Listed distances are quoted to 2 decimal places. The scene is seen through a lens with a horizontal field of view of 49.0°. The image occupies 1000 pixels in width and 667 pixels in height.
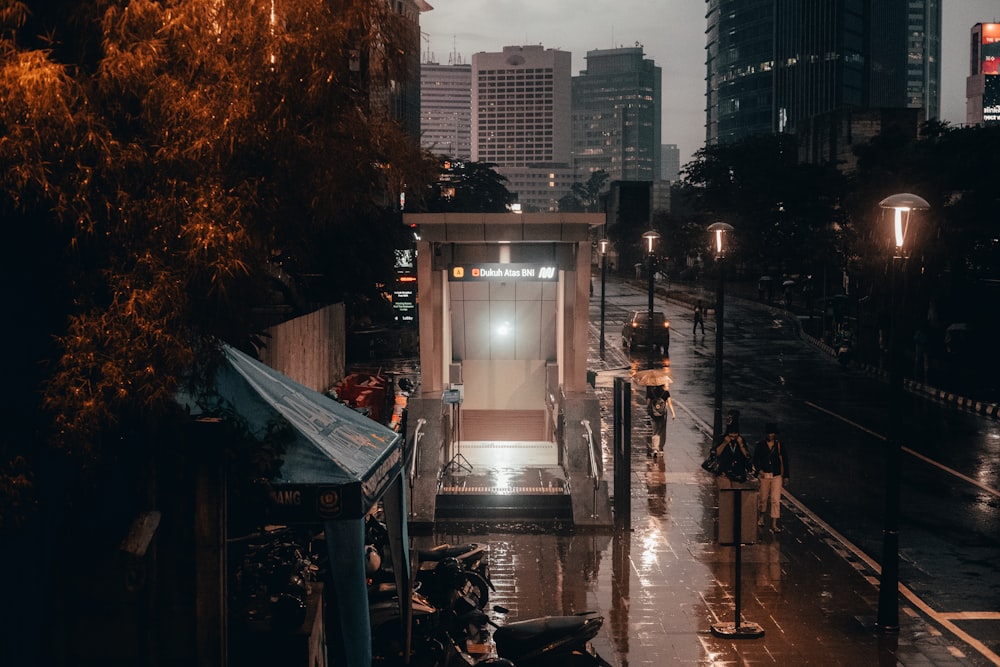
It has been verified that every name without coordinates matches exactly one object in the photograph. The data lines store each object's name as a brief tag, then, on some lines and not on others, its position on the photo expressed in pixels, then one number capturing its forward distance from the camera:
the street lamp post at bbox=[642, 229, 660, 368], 39.17
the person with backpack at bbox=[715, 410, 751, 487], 16.78
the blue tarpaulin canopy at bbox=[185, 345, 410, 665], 7.56
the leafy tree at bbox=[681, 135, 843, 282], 78.94
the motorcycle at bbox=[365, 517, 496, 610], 11.37
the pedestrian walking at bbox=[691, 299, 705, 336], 55.50
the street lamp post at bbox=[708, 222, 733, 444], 23.23
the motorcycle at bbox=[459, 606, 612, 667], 10.09
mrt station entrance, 18.06
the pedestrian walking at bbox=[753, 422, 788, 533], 17.30
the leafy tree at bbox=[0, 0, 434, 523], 6.53
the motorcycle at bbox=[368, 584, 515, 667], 9.80
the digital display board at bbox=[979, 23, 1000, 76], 189.62
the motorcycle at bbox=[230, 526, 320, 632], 8.47
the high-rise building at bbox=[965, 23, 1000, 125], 185.75
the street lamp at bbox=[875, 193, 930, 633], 12.80
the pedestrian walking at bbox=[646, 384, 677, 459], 24.05
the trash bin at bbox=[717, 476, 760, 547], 11.89
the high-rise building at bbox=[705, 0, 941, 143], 192.75
